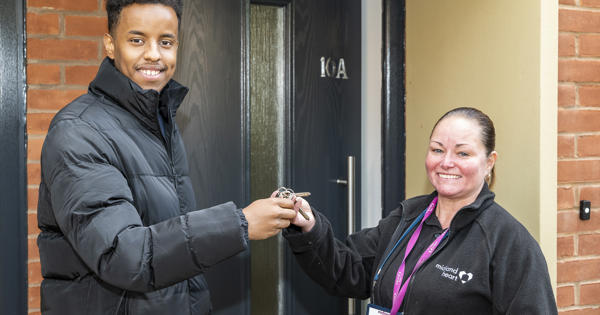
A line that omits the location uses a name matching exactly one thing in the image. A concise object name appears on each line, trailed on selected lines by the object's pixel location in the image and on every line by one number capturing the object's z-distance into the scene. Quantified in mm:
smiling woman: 1517
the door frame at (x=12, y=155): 1947
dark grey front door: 2199
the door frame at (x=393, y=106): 2494
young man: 1182
